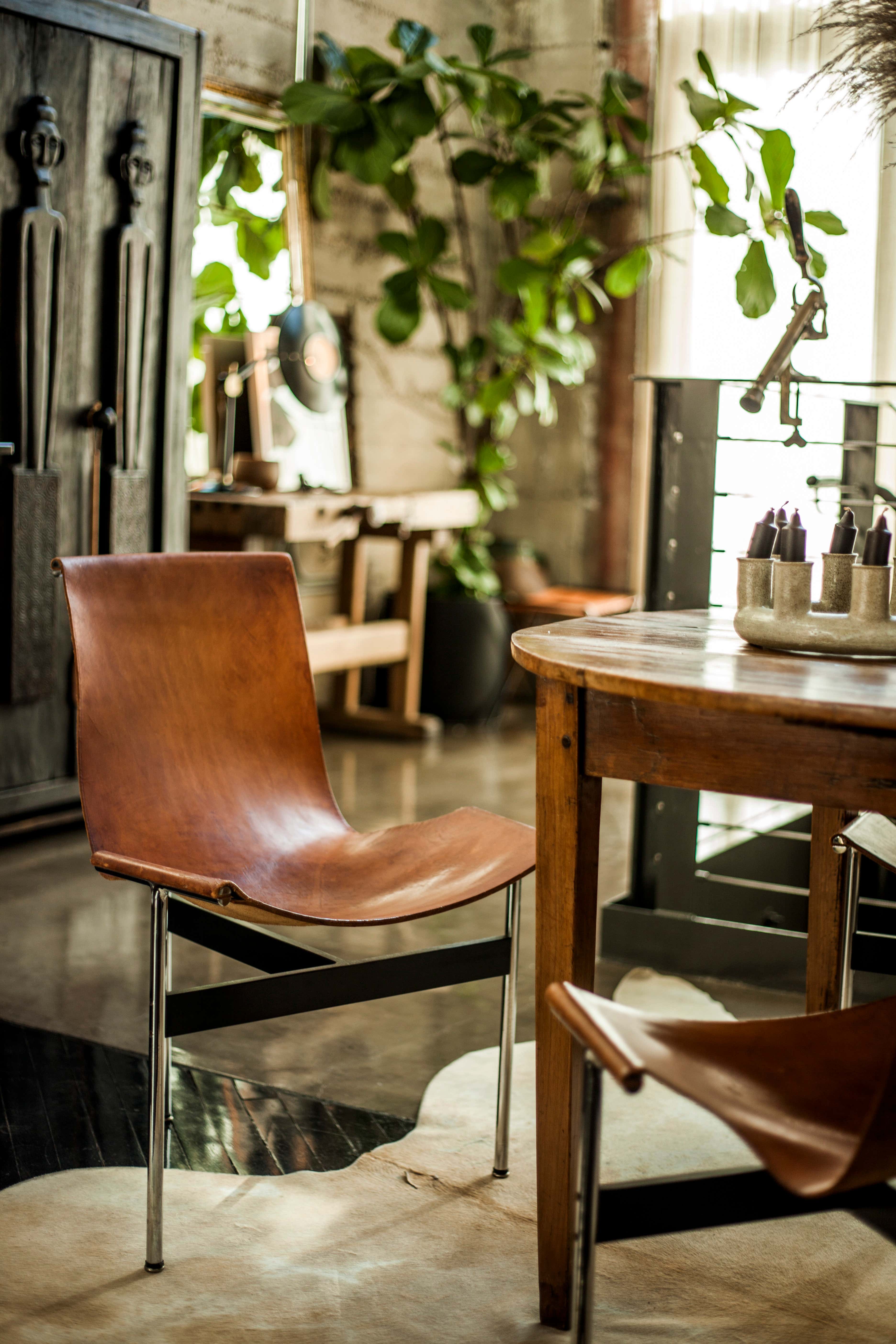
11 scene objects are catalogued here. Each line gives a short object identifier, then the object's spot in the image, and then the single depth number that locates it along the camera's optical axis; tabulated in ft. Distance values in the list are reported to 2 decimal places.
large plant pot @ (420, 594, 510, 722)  17.99
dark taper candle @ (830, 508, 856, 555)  5.24
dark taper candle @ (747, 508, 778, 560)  5.34
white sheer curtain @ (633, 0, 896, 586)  17.53
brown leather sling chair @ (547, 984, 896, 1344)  3.67
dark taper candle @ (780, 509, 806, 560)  5.12
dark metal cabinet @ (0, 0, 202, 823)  11.20
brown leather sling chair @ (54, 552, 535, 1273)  5.56
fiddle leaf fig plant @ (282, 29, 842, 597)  16.14
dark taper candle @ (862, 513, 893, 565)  4.95
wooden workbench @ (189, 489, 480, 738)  14.87
